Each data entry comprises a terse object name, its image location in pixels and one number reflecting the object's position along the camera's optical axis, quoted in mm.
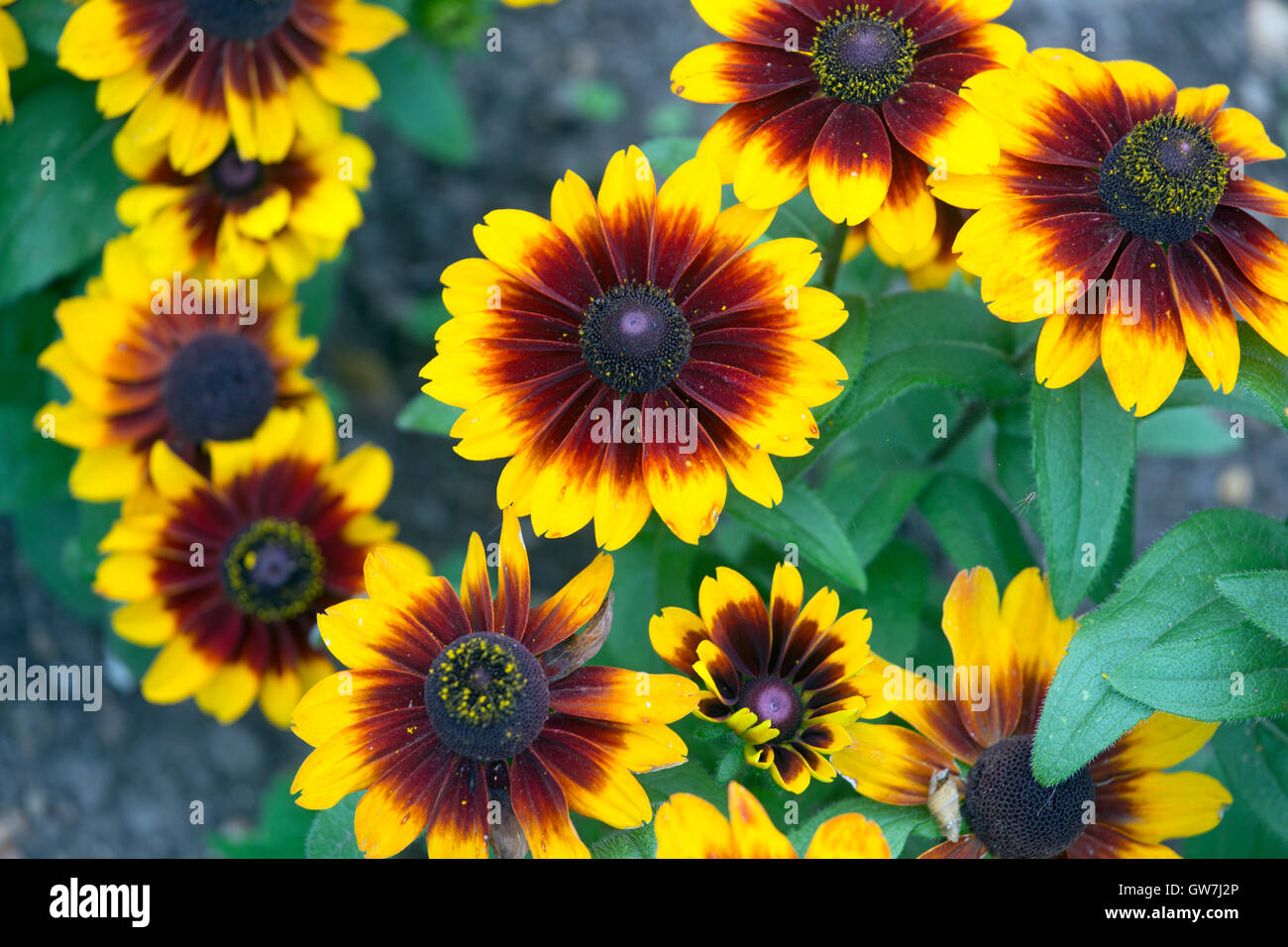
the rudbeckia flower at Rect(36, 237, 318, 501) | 645
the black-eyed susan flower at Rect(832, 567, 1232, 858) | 567
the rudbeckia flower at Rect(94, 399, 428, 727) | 633
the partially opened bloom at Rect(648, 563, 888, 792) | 554
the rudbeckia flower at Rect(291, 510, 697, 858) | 541
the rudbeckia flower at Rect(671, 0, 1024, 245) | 554
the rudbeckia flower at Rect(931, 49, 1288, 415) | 547
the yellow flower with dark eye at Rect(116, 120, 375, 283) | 643
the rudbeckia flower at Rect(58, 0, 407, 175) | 620
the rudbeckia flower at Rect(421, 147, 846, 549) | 547
